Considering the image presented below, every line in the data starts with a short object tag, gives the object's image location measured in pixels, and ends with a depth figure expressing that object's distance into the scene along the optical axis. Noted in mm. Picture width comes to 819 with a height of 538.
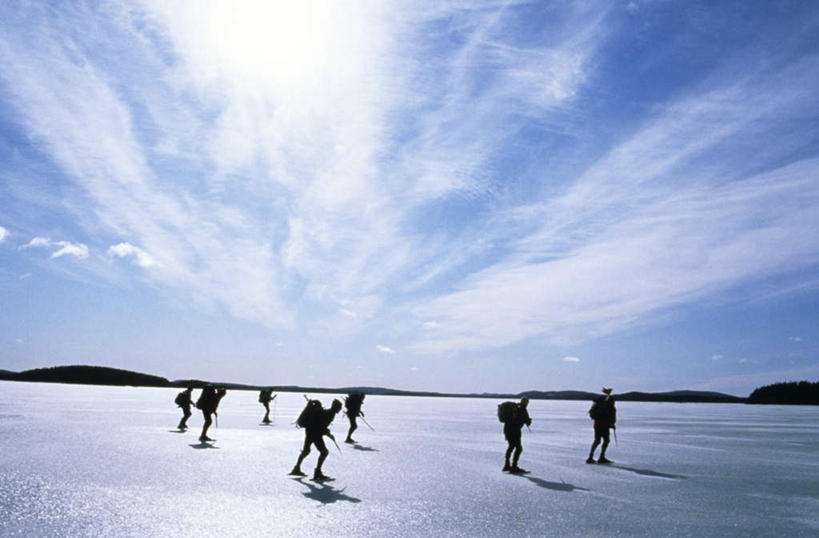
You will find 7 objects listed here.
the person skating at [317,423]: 11336
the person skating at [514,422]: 13070
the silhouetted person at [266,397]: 27594
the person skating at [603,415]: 14477
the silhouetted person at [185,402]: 21397
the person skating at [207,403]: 18297
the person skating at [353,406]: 19766
